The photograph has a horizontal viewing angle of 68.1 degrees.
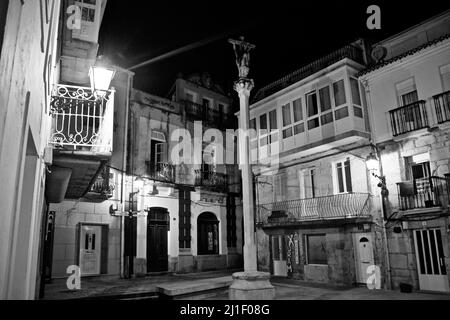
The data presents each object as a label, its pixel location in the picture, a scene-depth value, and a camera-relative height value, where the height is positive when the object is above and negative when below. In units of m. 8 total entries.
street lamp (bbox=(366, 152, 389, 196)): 14.86 +2.74
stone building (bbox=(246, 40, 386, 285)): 15.64 +2.94
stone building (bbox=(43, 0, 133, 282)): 7.51 +1.78
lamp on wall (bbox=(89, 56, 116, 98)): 6.75 +3.20
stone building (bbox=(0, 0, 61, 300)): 2.15 +1.01
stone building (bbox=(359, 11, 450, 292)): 13.18 +3.37
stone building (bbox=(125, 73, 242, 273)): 19.03 +3.15
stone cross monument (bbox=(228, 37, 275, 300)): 9.00 +0.75
